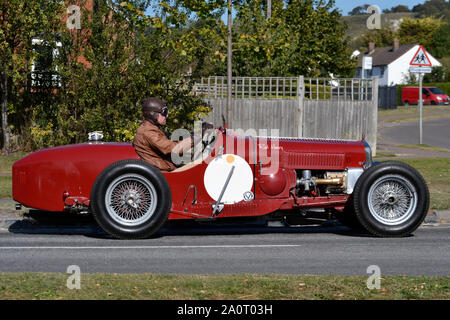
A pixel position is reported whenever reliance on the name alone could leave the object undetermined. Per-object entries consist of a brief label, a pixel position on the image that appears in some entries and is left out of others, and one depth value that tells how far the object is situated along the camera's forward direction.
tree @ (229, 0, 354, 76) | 17.30
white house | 95.06
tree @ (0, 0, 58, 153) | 19.39
